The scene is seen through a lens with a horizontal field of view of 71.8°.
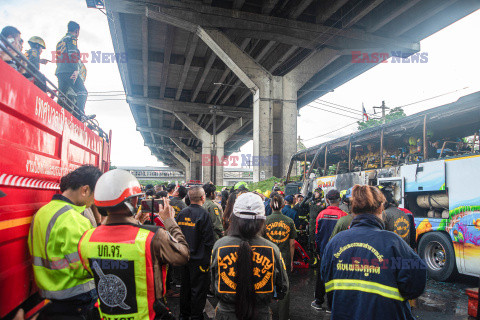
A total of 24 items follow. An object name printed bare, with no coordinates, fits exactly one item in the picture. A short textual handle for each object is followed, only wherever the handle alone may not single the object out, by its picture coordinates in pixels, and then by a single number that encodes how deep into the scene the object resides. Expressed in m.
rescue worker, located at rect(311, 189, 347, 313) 5.41
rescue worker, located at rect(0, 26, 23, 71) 4.39
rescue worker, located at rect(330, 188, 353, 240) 4.58
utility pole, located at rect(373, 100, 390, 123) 38.27
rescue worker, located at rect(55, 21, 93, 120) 5.68
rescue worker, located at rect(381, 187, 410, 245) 5.11
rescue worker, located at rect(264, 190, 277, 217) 7.91
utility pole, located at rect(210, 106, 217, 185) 30.69
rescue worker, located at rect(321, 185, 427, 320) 2.32
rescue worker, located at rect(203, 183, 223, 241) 5.88
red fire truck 2.38
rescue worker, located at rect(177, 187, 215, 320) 4.72
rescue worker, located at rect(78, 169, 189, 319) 2.18
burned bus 6.22
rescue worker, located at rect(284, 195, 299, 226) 7.43
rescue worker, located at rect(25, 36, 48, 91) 4.97
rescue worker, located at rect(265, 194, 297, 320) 5.02
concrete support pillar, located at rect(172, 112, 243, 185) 35.94
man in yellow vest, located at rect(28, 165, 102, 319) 2.42
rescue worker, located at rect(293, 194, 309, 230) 9.39
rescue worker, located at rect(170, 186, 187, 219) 6.60
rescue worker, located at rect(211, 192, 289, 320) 2.53
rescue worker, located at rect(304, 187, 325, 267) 7.94
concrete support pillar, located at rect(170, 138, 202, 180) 53.59
